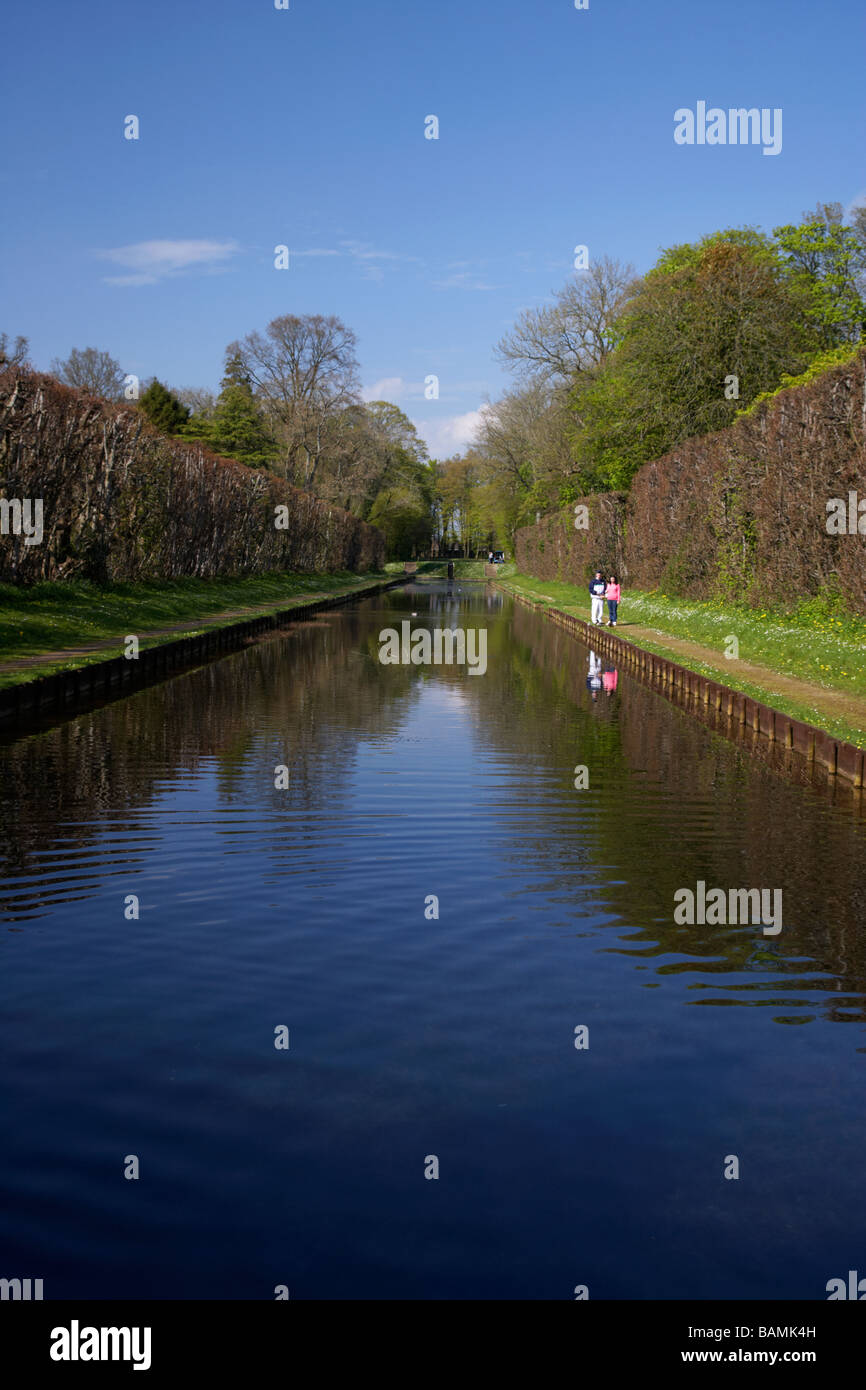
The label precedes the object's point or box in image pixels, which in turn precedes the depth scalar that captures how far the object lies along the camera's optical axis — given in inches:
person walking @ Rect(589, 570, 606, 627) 1208.8
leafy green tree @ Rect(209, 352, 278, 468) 3427.7
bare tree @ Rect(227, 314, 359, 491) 3218.5
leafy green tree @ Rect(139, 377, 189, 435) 3454.7
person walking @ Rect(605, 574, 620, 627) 1224.8
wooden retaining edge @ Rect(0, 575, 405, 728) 605.0
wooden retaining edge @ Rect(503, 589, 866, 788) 470.0
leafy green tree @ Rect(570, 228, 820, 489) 1663.4
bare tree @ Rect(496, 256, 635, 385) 2411.4
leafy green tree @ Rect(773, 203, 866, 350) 1732.3
